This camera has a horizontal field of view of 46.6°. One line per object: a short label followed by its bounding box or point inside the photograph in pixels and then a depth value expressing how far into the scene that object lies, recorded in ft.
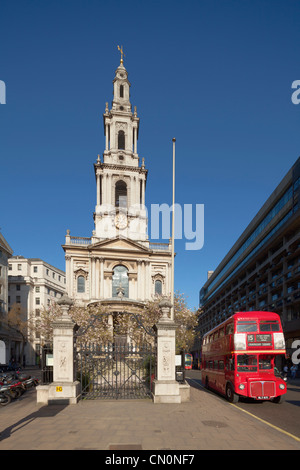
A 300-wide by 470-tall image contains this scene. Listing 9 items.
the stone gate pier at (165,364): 49.67
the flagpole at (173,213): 70.16
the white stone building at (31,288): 238.68
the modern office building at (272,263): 142.10
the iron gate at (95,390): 53.30
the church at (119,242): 185.16
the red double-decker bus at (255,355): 52.70
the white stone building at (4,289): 182.29
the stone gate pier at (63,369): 49.01
